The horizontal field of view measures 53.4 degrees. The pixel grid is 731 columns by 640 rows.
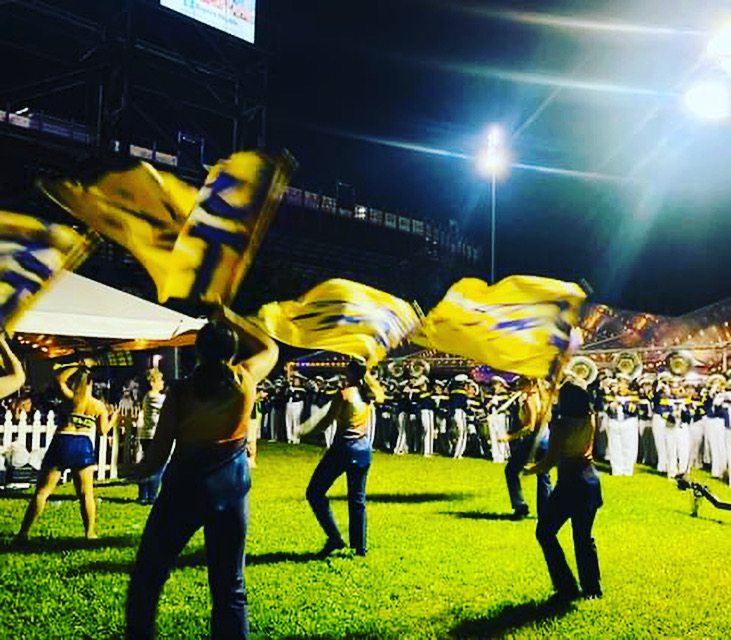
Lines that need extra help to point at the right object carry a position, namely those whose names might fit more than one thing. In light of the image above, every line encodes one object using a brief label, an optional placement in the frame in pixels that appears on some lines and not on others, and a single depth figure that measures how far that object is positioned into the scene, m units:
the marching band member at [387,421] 21.50
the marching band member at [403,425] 20.75
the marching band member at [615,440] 15.66
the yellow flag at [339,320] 9.10
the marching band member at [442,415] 20.19
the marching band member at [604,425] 16.77
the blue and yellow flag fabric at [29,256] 4.73
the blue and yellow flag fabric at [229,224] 4.44
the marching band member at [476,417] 19.97
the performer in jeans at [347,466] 7.51
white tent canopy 10.59
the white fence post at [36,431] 12.98
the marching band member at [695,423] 16.42
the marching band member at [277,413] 23.94
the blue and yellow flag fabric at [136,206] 4.83
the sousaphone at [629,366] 15.95
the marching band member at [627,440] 15.70
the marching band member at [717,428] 15.70
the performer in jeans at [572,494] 6.09
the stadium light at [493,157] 25.25
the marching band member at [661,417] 16.27
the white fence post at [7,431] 12.48
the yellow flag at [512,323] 6.54
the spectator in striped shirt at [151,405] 11.91
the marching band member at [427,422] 20.09
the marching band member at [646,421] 17.56
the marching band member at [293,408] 23.17
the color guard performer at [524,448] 10.30
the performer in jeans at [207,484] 4.06
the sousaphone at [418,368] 23.68
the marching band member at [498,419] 18.83
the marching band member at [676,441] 15.69
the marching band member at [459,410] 19.61
